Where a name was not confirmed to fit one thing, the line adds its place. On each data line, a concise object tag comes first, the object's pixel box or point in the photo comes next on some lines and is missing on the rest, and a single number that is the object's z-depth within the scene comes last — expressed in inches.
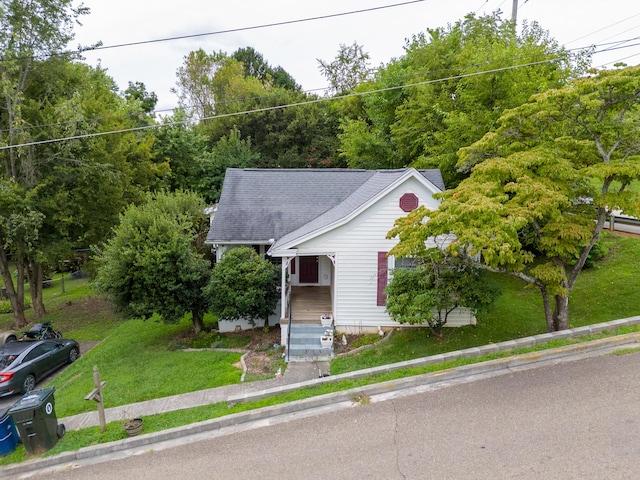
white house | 467.5
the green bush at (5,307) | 896.6
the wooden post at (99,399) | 300.4
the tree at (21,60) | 632.4
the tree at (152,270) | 479.5
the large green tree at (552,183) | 318.3
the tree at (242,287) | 485.3
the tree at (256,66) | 2161.9
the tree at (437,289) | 397.7
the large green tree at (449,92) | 580.7
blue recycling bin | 287.4
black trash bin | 280.2
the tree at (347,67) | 1573.6
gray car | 433.1
